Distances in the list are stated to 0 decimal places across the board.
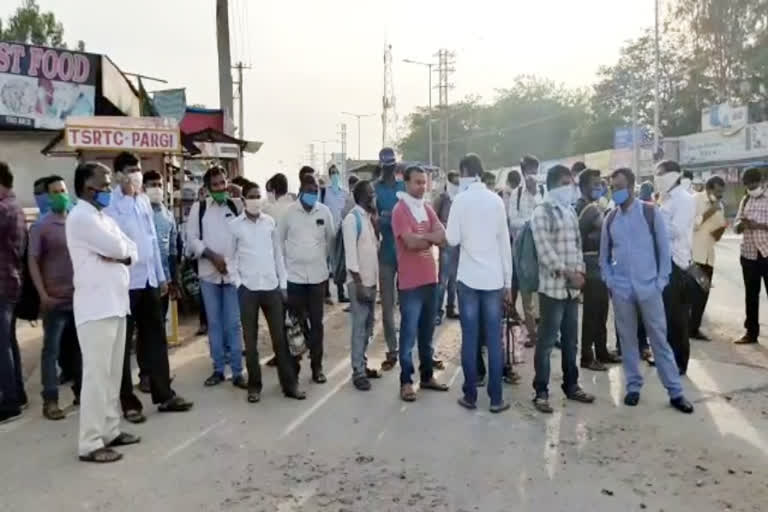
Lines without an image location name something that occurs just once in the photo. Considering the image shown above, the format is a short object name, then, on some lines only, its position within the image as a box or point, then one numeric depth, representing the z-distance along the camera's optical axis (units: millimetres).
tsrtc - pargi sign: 8094
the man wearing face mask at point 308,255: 6297
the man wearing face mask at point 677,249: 6445
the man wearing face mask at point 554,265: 5555
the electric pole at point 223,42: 16969
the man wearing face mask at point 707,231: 8016
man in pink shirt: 5863
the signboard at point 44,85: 15055
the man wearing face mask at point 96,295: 4551
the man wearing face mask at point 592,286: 6734
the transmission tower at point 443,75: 59719
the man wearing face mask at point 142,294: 5434
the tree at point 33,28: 32531
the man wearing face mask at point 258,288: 5961
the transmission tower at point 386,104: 58188
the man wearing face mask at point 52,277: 5602
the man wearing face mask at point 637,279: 5555
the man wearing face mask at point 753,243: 7660
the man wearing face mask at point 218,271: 6441
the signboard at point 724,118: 32344
